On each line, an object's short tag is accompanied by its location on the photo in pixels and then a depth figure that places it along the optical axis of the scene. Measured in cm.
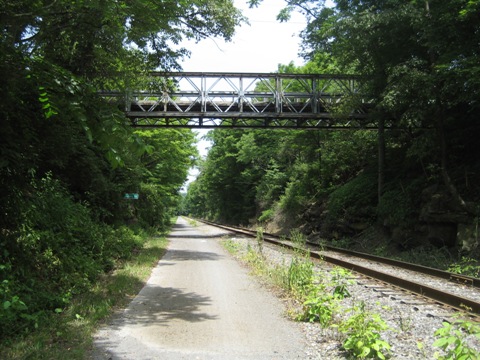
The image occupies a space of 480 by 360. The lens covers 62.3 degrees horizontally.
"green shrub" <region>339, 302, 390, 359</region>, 443
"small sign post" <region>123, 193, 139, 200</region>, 1847
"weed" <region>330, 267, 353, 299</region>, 622
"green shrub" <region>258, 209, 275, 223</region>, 3835
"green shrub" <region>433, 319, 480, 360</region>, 334
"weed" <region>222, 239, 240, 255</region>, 1784
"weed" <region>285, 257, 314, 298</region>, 790
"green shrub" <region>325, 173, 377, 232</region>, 2105
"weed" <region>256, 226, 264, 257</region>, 1412
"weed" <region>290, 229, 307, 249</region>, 1089
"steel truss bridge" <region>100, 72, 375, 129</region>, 2456
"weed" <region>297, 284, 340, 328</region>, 589
